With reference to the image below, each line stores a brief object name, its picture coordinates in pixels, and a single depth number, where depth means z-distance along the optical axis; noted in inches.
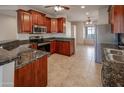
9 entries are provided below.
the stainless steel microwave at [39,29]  142.9
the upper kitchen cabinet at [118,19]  90.7
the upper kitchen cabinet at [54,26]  189.4
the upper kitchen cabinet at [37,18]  140.4
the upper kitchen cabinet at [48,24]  177.7
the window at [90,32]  316.7
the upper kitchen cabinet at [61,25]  191.2
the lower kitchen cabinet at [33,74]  41.9
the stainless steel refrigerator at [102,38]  124.5
